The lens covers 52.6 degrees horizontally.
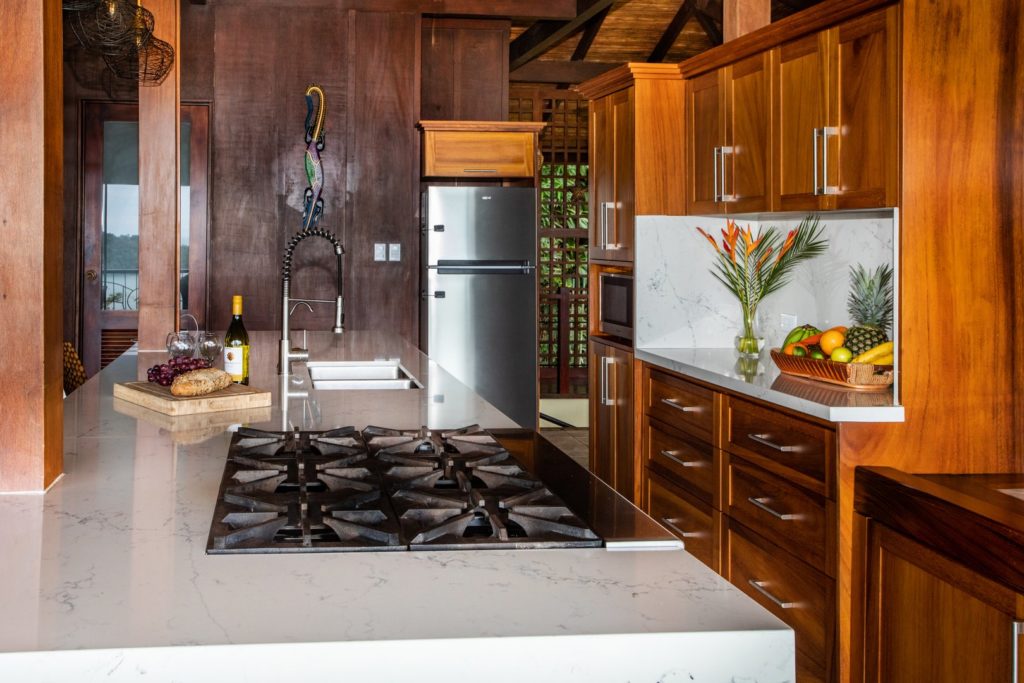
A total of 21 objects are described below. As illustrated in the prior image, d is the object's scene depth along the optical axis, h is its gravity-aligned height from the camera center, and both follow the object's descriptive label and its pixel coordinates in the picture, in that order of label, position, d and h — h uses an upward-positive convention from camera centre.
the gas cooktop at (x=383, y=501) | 1.25 -0.27
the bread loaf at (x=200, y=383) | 2.31 -0.19
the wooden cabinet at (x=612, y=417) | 4.17 -0.50
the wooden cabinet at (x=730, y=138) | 3.45 +0.57
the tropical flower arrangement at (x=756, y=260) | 3.76 +0.15
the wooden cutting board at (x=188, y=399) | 2.28 -0.23
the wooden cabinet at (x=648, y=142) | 4.04 +0.62
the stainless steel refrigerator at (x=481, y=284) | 5.87 +0.09
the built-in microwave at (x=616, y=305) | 4.25 -0.02
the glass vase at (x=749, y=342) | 3.78 -0.16
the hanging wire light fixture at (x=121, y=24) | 3.48 +0.94
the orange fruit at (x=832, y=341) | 3.01 -0.12
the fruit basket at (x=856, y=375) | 2.87 -0.21
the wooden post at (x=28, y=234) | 1.42 +0.09
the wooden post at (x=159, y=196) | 3.73 +0.37
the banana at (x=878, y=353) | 2.88 -0.15
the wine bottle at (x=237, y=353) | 2.82 -0.15
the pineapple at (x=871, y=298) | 3.27 +0.01
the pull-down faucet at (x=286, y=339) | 3.12 -0.12
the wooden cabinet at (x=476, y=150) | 5.96 +0.86
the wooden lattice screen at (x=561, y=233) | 9.31 +0.59
